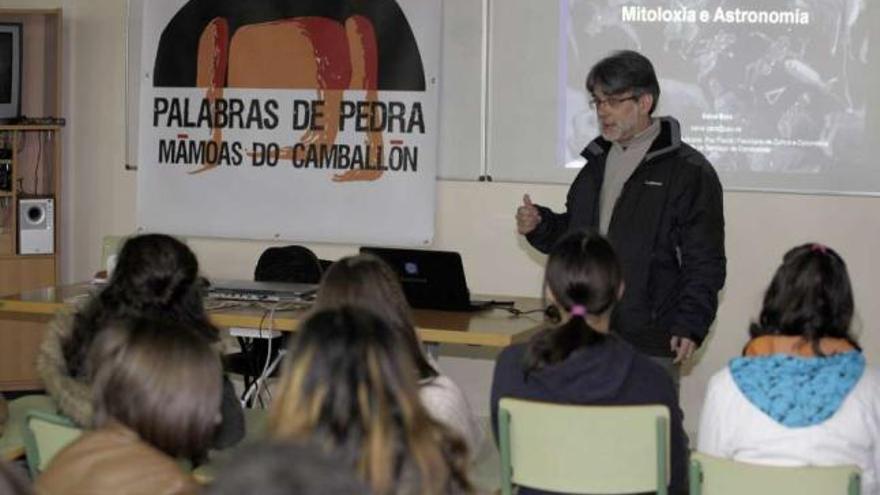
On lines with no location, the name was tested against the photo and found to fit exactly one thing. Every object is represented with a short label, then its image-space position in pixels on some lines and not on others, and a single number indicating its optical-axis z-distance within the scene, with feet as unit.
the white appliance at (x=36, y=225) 22.62
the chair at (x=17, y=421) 11.52
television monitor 22.29
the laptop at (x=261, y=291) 15.92
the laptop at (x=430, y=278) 15.23
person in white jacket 9.69
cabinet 22.66
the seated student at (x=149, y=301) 10.91
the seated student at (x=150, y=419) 7.07
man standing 13.83
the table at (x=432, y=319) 13.89
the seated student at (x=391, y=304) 9.46
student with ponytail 10.09
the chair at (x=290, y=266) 18.06
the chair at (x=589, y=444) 9.76
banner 20.83
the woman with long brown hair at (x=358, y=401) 6.18
